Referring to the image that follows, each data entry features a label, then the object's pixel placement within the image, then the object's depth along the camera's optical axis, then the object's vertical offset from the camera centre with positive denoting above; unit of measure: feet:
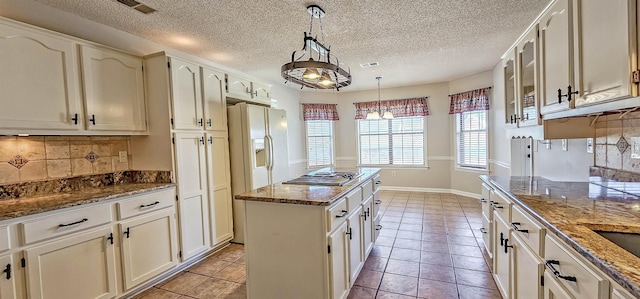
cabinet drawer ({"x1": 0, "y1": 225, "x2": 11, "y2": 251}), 5.11 -1.62
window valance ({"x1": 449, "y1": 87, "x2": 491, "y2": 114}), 16.16 +2.21
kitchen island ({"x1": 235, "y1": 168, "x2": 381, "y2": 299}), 5.92 -2.34
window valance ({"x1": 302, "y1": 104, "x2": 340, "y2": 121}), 20.70 +2.37
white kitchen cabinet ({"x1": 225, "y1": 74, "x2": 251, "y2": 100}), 10.87 +2.45
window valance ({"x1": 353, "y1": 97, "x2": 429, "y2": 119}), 19.44 +2.36
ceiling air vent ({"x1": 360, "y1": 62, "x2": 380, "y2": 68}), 13.79 +3.95
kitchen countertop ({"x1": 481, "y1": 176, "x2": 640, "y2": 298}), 2.79 -1.36
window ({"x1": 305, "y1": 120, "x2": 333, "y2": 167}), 21.36 -0.08
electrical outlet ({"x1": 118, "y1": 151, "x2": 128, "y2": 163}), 8.89 -0.22
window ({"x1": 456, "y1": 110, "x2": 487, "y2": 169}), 16.96 -0.21
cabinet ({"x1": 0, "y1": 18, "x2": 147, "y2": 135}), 6.01 +1.72
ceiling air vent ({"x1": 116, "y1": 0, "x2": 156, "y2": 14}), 7.33 +4.07
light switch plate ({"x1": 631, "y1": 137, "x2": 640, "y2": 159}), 5.19 -0.38
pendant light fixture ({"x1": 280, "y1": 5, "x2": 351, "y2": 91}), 5.94 +1.69
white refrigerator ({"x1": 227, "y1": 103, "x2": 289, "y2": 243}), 10.82 -0.23
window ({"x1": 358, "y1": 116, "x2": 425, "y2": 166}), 20.18 -0.21
